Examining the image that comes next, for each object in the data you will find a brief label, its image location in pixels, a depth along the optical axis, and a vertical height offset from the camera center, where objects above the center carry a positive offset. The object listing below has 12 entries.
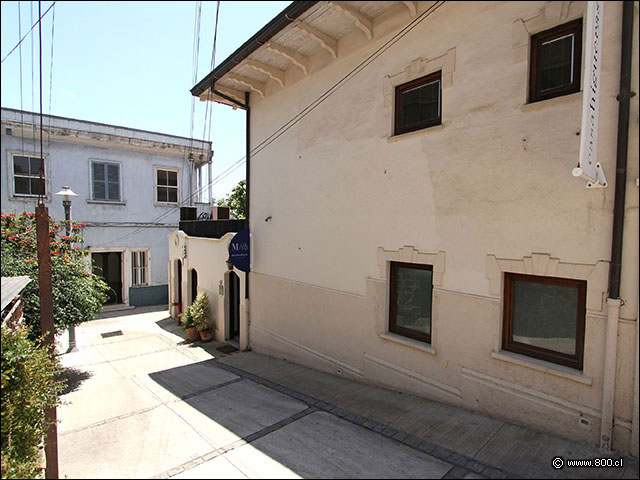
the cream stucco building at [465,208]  4.09 +0.23
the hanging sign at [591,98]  3.65 +1.33
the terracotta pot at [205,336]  11.98 -3.84
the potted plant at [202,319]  12.00 -3.31
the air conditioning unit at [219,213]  14.29 +0.32
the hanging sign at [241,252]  10.16 -0.87
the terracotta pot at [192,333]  12.11 -3.80
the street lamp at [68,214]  10.45 +0.16
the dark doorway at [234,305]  11.89 -2.80
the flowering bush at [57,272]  7.29 -1.20
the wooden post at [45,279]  4.62 -0.79
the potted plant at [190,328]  12.12 -3.62
